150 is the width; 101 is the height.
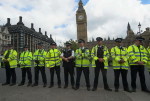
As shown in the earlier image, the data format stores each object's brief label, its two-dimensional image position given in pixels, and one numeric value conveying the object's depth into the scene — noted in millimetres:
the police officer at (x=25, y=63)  6327
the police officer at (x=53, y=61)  5922
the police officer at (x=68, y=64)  5802
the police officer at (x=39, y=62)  6172
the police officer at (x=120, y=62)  5167
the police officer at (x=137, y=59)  5074
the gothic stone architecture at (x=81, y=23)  98556
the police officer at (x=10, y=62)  6468
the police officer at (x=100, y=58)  5359
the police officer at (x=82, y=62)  5570
